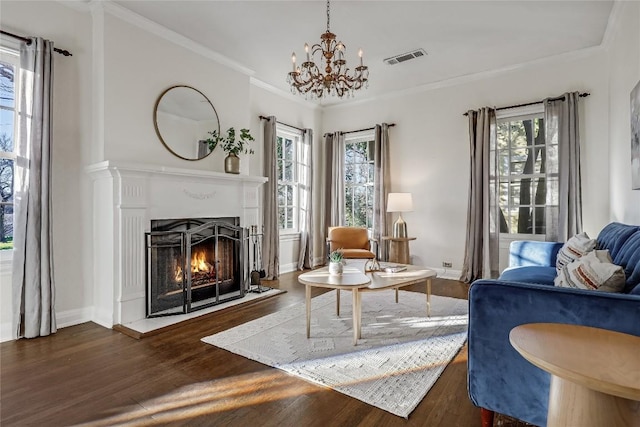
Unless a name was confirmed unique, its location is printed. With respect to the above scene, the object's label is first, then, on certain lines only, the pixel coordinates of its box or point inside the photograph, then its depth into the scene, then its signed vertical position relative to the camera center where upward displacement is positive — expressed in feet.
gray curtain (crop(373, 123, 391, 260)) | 18.29 +1.42
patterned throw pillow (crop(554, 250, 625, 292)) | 5.36 -1.01
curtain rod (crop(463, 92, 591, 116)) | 13.66 +4.64
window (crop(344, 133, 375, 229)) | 19.58 +1.90
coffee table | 8.77 -1.85
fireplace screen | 11.22 -1.78
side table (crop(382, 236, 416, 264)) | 16.72 -1.74
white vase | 10.05 -1.58
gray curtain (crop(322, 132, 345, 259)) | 19.97 +1.96
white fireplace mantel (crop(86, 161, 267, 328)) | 10.31 -0.23
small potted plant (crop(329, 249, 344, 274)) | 10.05 -1.47
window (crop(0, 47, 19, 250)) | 9.46 +2.11
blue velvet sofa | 4.52 -1.53
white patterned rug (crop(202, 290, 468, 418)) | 6.82 -3.32
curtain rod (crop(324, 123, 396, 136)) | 18.45 +4.66
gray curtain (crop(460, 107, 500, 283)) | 15.37 +0.40
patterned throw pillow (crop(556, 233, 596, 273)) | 8.49 -0.91
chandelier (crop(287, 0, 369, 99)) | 9.38 +3.85
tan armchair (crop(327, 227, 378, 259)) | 17.51 -1.30
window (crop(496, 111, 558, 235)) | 14.79 +1.66
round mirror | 12.10 +3.40
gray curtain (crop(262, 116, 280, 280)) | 16.99 +0.36
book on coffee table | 10.96 -1.81
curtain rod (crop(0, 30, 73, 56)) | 9.10 +4.70
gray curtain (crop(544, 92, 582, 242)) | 13.60 +1.83
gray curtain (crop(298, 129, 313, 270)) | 19.39 +0.97
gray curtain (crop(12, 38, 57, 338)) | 9.23 +0.28
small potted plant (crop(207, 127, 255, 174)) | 13.71 +2.73
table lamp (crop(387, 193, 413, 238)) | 16.81 +0.34
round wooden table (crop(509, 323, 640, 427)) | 3.21 -1.49
